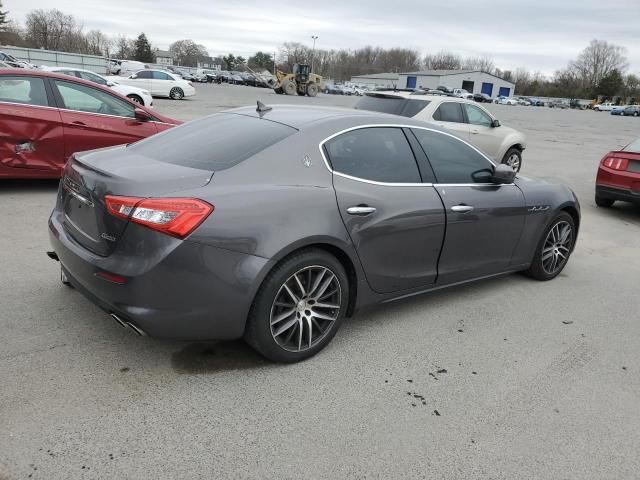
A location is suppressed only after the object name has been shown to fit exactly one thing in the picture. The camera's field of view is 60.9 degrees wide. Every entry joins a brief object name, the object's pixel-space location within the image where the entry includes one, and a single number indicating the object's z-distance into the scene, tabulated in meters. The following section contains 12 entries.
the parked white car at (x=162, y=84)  28.67
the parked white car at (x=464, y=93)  59.39
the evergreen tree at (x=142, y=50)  107.19
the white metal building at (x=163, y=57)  122.54
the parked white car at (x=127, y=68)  43.83
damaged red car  6.55
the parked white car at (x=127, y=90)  19.03
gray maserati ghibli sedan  2.85
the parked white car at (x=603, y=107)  84.50
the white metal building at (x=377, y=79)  126.86
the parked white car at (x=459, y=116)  9.63
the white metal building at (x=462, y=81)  107.19
